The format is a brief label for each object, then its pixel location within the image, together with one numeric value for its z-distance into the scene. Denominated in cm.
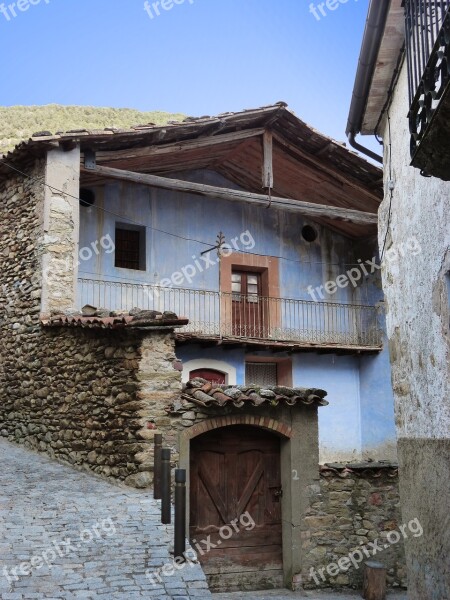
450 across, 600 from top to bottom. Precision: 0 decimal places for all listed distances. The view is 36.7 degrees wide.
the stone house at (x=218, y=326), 916
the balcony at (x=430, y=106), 351
